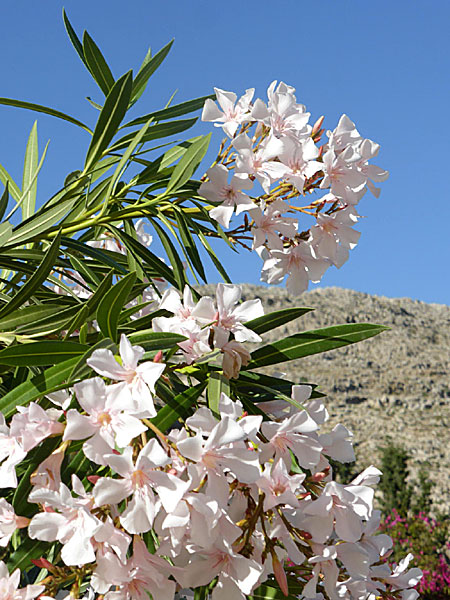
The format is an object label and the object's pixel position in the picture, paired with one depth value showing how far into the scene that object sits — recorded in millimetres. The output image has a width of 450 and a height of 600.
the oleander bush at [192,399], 552
